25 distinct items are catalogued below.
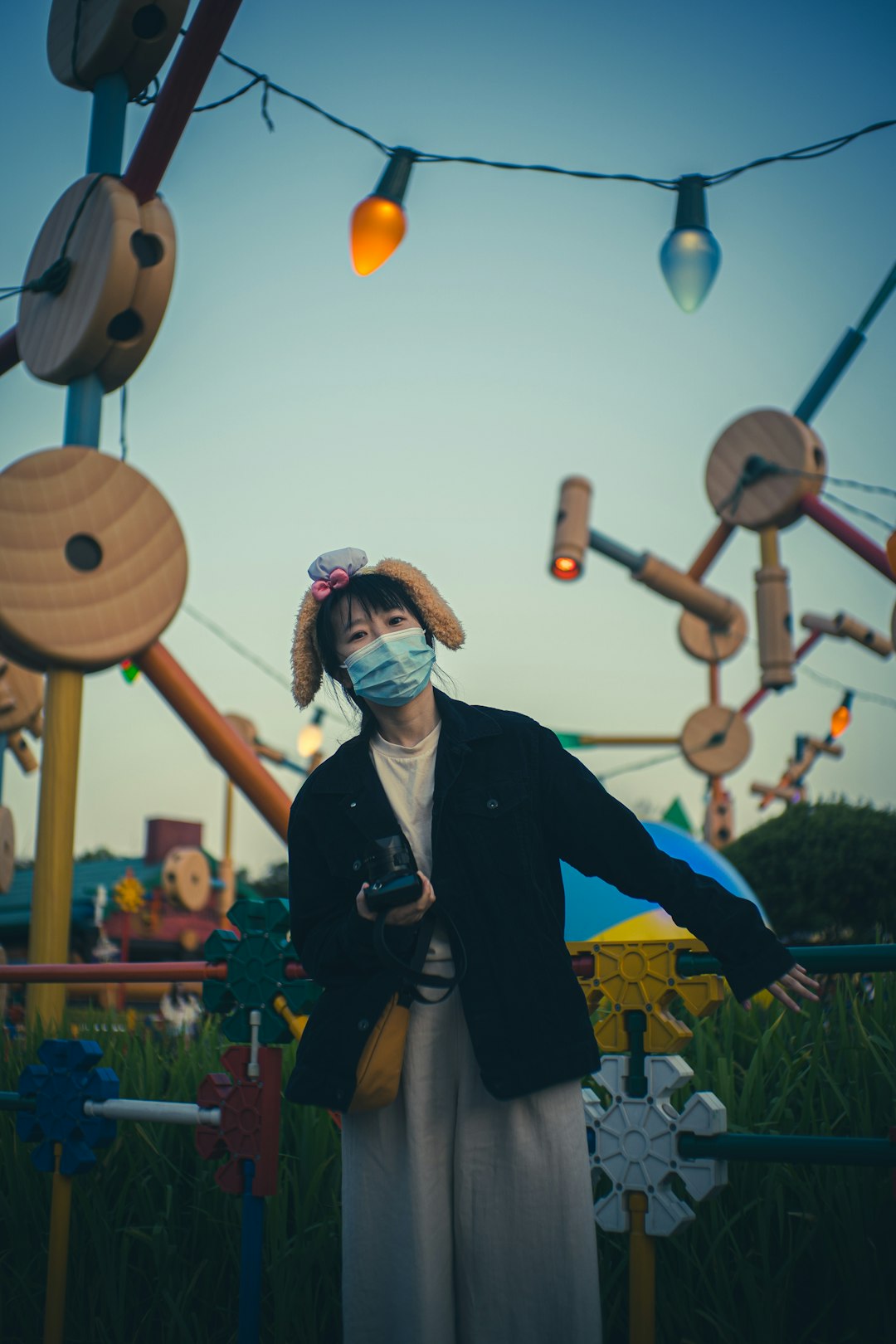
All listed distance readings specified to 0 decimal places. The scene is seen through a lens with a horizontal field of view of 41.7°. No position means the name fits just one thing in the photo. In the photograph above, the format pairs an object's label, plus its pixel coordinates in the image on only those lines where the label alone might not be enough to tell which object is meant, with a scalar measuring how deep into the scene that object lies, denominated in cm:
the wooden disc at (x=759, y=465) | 985
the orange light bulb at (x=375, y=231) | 467
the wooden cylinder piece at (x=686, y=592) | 1192
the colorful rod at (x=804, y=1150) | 190
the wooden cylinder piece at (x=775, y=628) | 1016
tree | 1152
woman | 182
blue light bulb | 458
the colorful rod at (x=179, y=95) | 486
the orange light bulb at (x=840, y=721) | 1800
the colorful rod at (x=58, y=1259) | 271
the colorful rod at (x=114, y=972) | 271
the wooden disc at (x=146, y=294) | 522
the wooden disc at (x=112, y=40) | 516
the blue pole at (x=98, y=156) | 534
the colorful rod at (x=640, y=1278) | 218
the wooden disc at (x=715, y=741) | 1383
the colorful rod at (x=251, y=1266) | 238
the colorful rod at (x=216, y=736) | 567
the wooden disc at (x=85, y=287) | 505
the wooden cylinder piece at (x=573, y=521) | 1130
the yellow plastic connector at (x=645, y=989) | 221
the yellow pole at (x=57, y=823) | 489
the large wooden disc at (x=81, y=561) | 491
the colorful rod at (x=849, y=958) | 191
